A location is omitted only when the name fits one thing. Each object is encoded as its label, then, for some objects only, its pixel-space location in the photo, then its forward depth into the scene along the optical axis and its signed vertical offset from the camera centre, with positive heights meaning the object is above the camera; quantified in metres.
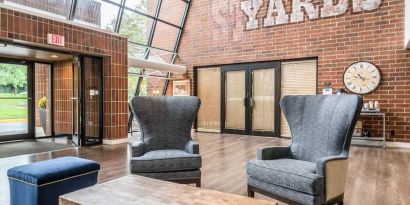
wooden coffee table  1.78 -0.64
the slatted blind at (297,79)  7.16 +0.55
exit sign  5.04 +1.11
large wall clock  6.25 +0.51
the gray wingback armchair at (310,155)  2.32 -0.55
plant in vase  7.61 -0.30
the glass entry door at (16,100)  6.65 +0.00
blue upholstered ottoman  2.28 -0.69
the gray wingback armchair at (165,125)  3.28 -0.33
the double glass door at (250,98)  7.67 +0.05
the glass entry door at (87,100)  6.03 +0.00
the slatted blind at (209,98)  8.67 +0.06
